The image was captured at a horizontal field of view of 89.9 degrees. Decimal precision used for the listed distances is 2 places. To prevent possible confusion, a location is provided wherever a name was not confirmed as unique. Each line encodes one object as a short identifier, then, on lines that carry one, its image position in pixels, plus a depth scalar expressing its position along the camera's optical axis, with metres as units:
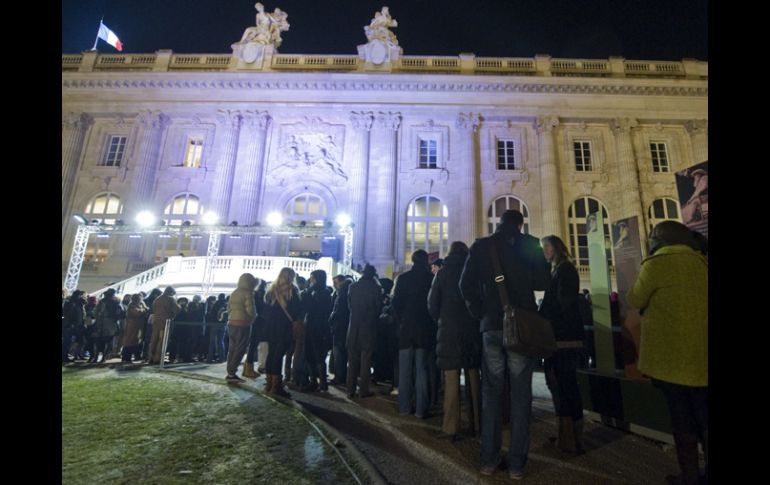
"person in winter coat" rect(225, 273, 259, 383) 6.38
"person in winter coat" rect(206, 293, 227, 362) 9.11
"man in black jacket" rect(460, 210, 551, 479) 2.75
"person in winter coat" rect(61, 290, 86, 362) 8.64
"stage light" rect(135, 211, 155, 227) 16.75
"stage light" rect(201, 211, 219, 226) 18.88
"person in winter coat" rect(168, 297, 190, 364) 8.92
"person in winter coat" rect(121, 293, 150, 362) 8.42
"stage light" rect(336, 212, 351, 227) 18.02
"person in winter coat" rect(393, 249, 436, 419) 4.45
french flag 22.41
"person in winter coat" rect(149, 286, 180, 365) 8.31
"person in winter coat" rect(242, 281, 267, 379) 5.84
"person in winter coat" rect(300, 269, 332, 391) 5.78
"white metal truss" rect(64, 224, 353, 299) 15.16
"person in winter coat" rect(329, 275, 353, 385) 6.13
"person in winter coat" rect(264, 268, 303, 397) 5.35
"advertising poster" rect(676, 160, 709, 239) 5.39
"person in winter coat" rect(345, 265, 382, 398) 5.36
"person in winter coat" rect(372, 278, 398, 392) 6.06
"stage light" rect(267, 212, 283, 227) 18.89
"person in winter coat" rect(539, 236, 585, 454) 3.28
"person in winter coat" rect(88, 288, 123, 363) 8.71
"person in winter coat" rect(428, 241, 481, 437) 3.64
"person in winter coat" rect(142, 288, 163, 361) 8.89
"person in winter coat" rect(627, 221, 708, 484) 2.41
